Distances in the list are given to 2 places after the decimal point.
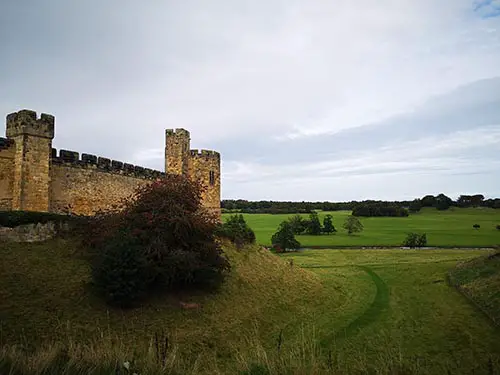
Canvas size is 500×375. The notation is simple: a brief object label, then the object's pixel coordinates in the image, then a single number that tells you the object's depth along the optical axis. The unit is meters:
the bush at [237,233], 24.09
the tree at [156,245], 12.74
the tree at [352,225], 76.81
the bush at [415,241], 59.59
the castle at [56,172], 15.91
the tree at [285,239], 56.22
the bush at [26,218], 14.41
